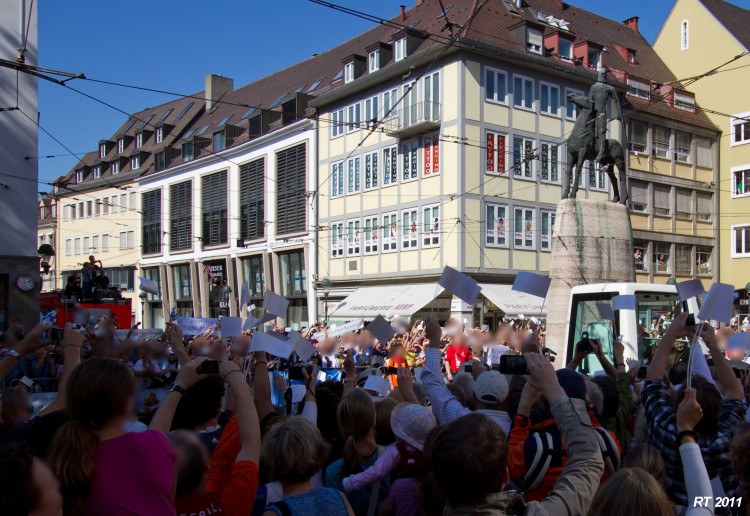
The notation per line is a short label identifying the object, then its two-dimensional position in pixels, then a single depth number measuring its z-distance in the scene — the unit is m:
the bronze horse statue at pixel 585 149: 16.67
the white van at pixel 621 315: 12.84
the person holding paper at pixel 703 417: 3.76
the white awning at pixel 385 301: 32.88
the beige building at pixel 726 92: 42.25
